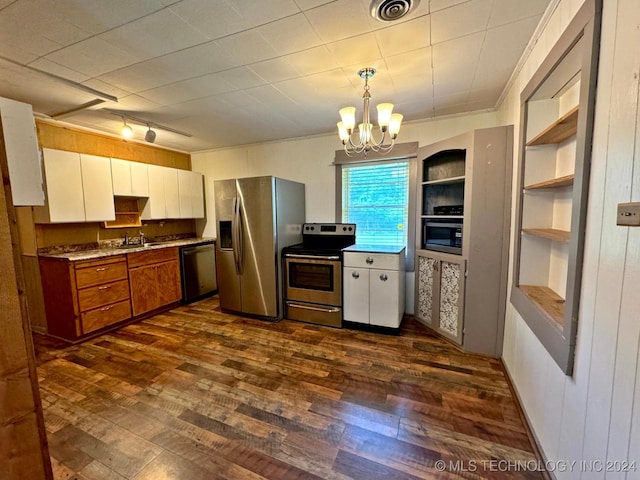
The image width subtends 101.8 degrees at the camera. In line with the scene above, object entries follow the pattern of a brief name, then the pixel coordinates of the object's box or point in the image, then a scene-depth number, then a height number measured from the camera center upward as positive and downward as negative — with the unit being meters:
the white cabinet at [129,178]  3.41 +0.55
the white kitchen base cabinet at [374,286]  2.81 -0.80
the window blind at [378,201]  3.42 +0.18
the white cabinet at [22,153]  1.05 +0.28
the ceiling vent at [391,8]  1.36 +1.11
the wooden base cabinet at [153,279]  3.29 -0.82
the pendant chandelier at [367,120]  1.98 +0.76
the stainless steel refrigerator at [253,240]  3.21 -0.30
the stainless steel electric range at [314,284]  3.08 -0.85
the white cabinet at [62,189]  2.78 +0.34
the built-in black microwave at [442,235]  2.63 -0.24
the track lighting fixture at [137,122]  2.88 +1.16
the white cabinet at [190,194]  4.28 +0.40
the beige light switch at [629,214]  0.78 -0.01
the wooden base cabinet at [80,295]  2.73 -0.83
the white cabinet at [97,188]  3.10 +0.38
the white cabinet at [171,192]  4.04 +0.40
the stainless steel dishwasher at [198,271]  3.92 -0.85
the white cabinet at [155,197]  3.84 +0.31
